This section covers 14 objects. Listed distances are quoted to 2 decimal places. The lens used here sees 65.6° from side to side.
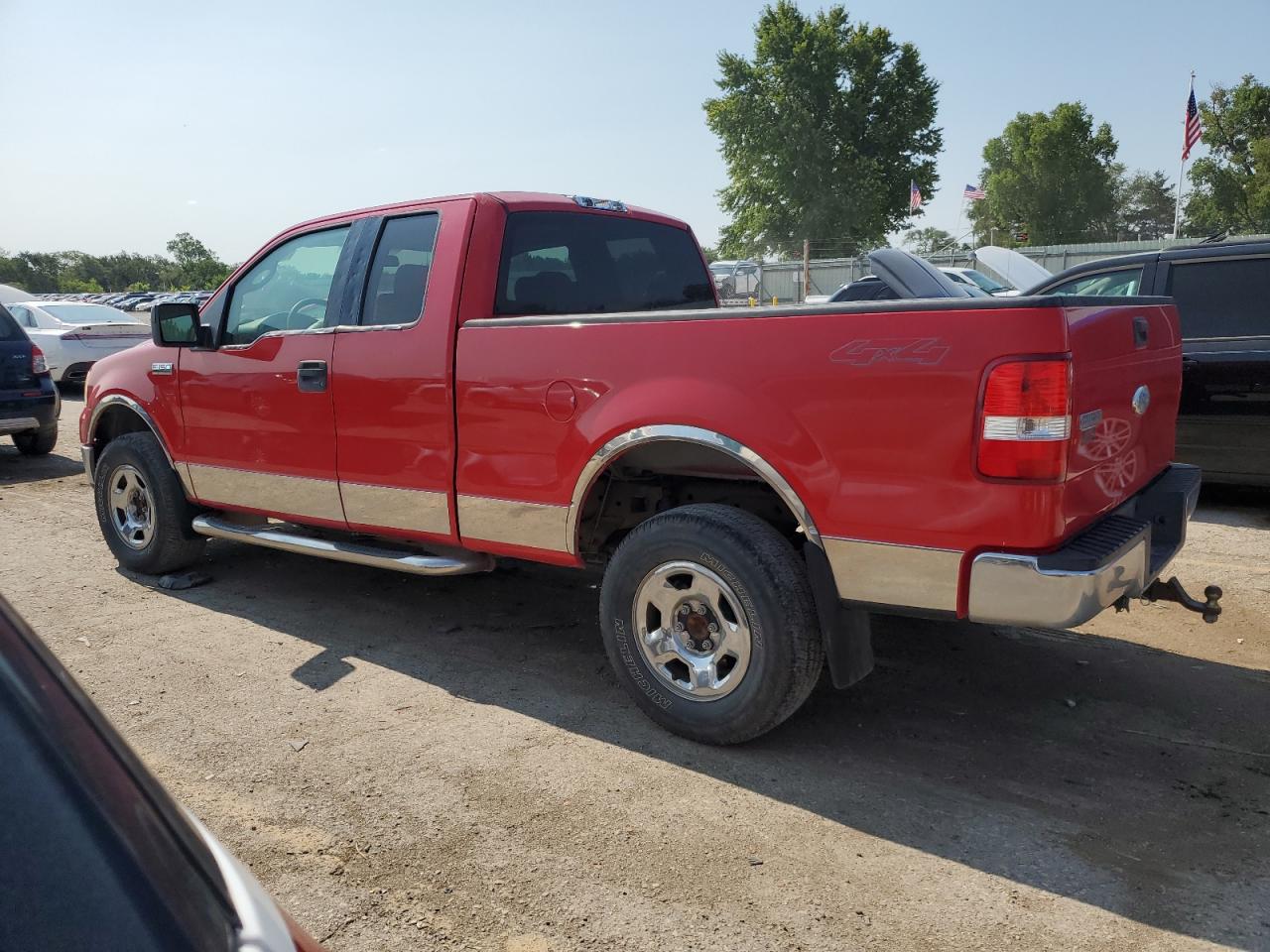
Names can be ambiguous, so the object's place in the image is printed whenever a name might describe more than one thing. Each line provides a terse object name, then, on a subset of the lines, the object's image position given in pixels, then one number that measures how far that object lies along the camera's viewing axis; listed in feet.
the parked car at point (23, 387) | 30.66
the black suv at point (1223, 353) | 20.47
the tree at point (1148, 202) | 251.39
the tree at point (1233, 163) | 161.99
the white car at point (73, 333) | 47.67
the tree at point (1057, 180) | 211.41
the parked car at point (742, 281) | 116.16
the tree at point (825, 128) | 177.78
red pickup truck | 9.29
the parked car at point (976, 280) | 55.98
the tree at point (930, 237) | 215.41
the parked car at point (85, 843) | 2.66
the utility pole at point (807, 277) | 108.28
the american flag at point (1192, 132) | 105.29
